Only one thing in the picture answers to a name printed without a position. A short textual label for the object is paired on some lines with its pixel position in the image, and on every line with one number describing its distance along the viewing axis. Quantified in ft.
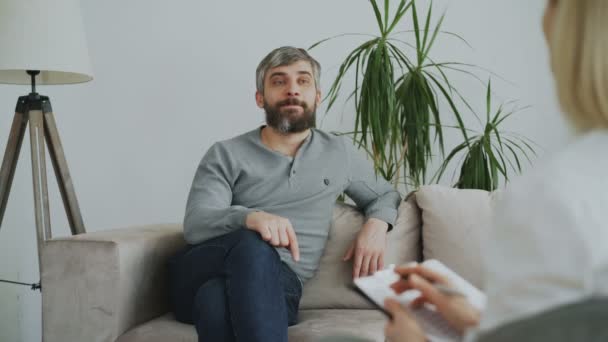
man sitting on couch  5.27
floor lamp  7.14
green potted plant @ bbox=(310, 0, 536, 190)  8.02
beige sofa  5.83
